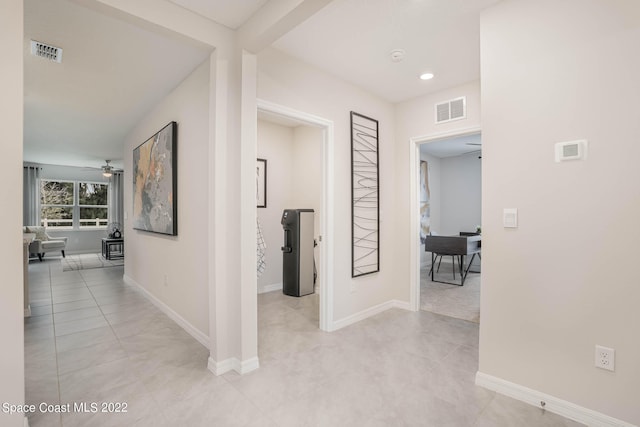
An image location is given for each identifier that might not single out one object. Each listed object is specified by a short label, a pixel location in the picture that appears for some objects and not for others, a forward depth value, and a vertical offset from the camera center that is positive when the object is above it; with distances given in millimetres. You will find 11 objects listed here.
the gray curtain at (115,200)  9406 +334
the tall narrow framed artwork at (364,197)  3342 +138
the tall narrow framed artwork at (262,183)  4492 +398
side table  7455 -991
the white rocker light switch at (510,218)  1954 -58
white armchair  6848 -735
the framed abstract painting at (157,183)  3203 +323
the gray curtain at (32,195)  7835 +422
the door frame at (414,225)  3717 -188
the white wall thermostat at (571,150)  1726 +331
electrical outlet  1648 -801
